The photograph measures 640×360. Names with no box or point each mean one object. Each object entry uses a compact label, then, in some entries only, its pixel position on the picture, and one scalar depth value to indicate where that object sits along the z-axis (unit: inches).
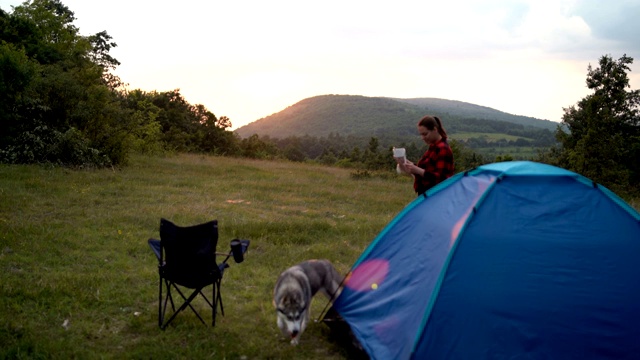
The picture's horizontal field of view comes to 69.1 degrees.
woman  212.7
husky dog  174.7
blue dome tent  143.9
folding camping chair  181.0
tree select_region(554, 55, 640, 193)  815.7
